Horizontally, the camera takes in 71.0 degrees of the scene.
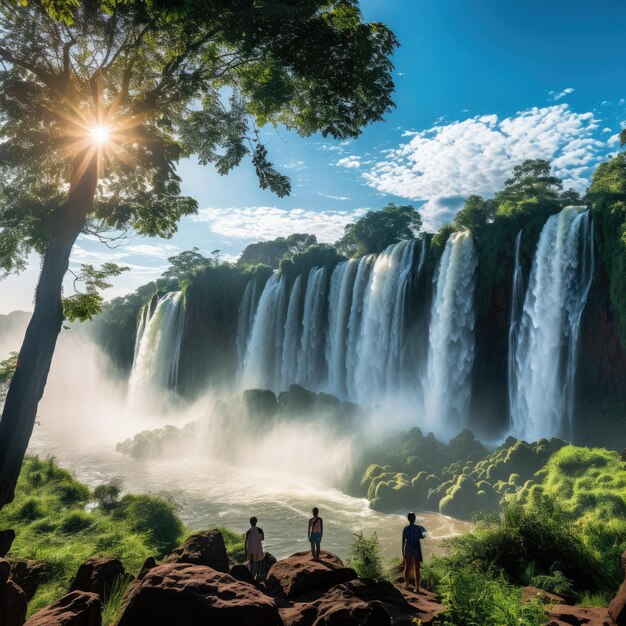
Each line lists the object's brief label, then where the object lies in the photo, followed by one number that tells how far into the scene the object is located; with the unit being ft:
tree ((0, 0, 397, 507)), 29.22
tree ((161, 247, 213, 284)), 275.59
